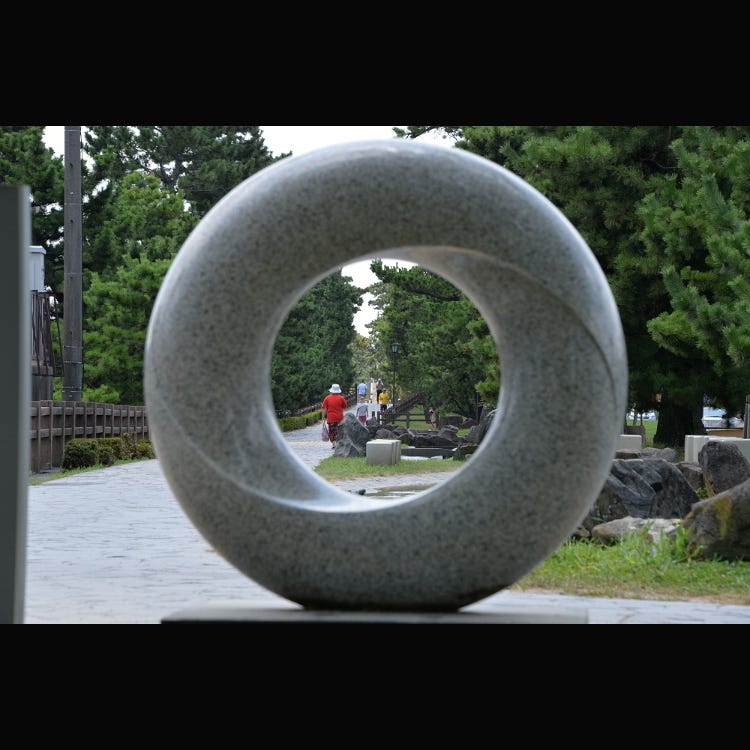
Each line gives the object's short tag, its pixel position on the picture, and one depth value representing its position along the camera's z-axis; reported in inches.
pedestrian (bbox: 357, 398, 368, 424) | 2071.9
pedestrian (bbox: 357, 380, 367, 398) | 2482.5
